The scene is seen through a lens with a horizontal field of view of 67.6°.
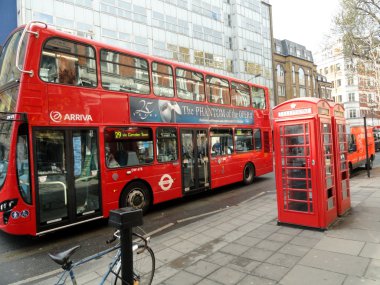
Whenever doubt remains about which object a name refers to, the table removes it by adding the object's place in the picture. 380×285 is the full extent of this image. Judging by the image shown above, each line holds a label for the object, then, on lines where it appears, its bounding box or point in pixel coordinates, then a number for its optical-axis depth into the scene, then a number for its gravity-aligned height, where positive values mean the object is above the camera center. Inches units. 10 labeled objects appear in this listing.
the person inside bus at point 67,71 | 240.8 +69.6
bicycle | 112.5 -53.6
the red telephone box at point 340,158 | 234.4 -16.3
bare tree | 567.2 +228.7
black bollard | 112.8 -34.9
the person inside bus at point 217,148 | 390.5 -3.8
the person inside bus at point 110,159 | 265.9 -8.4
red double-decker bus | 216.1 +18.8
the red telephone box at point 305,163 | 207.5 -16.5
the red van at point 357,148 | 503.8 -17.9
